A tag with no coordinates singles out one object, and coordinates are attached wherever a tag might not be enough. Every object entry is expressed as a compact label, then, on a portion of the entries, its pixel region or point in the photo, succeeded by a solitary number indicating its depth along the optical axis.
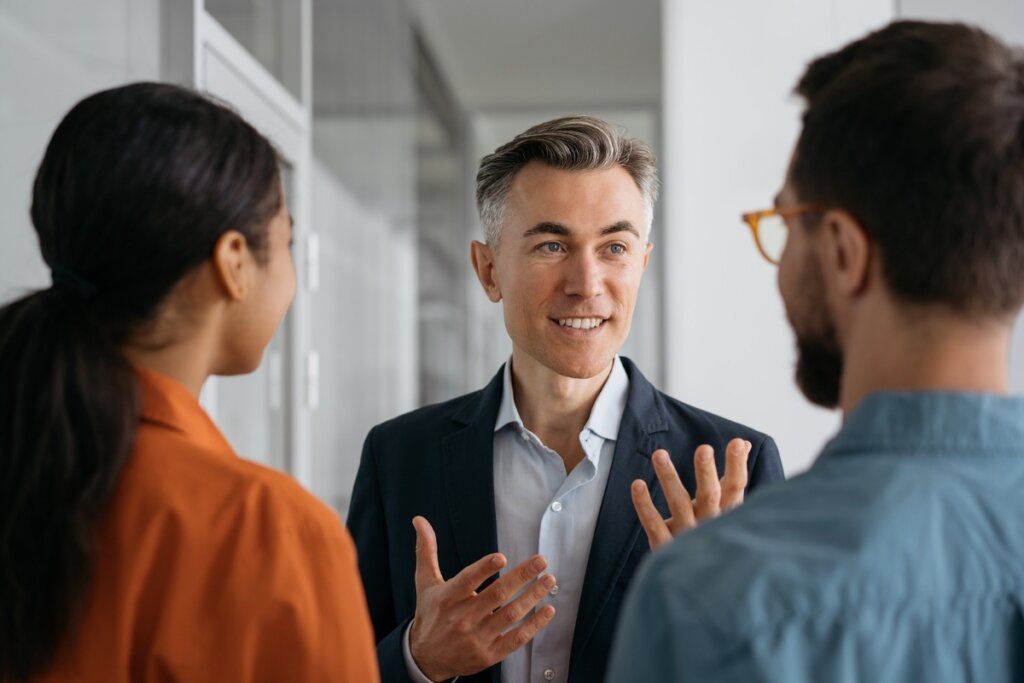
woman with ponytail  1.00
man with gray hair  1.73
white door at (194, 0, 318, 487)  3.04
